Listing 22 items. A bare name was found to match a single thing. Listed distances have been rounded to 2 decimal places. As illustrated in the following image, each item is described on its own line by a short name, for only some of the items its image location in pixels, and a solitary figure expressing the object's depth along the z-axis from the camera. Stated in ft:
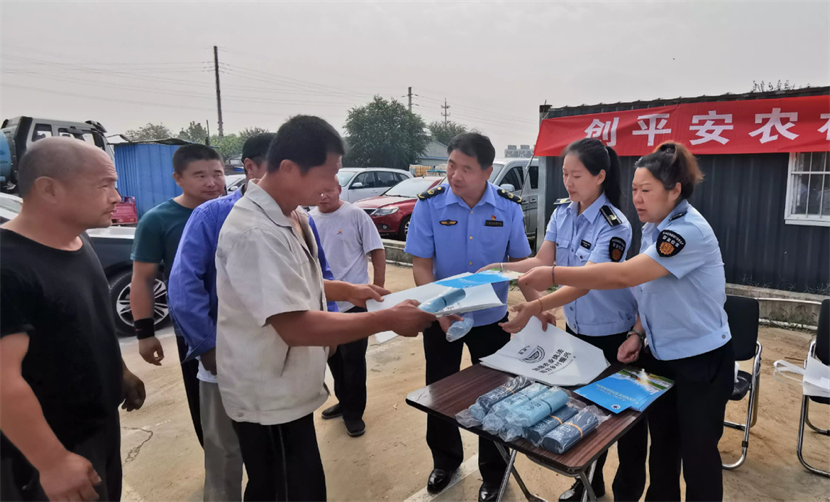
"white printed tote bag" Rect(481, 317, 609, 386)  5.92
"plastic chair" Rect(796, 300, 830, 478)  8.59
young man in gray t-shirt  9.84
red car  29.12
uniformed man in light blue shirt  7.79
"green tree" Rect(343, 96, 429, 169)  81.92
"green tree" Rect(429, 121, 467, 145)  139.64
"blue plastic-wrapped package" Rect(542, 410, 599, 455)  4.44
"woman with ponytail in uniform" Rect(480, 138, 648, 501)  6.66
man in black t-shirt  3.74
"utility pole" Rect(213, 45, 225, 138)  85.69
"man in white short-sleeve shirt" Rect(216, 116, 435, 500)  4.47
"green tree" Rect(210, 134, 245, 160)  97.72
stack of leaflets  5.25
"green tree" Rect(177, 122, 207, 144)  162.81
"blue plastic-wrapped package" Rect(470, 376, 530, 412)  5.10
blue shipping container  41.19
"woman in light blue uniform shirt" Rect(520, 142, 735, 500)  5.60
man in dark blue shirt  6.42
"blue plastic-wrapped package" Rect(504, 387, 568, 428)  4.68
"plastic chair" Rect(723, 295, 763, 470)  8.91
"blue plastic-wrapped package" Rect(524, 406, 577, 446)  4.60
